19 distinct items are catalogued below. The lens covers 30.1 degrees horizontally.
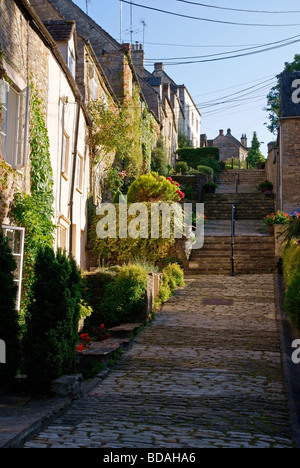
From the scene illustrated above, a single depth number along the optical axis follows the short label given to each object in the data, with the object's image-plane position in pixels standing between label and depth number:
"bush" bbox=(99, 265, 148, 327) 12.09
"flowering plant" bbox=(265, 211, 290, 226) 19.51
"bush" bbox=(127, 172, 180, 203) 17.98
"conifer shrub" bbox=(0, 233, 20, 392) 6.86
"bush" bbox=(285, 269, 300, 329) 9.80
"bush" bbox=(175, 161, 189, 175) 37.03
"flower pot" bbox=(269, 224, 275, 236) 19.51
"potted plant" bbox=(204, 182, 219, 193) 30.96
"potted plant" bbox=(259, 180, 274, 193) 29.67
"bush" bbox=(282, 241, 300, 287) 12.07
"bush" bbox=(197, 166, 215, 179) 34.53
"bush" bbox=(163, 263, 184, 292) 15.07
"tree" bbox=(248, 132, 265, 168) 55.69
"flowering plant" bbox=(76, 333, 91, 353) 9.97
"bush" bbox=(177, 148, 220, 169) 42.28
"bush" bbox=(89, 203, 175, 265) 16.98
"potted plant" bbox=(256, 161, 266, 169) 39.81
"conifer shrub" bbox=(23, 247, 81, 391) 6.91
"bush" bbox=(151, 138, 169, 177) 29.91
